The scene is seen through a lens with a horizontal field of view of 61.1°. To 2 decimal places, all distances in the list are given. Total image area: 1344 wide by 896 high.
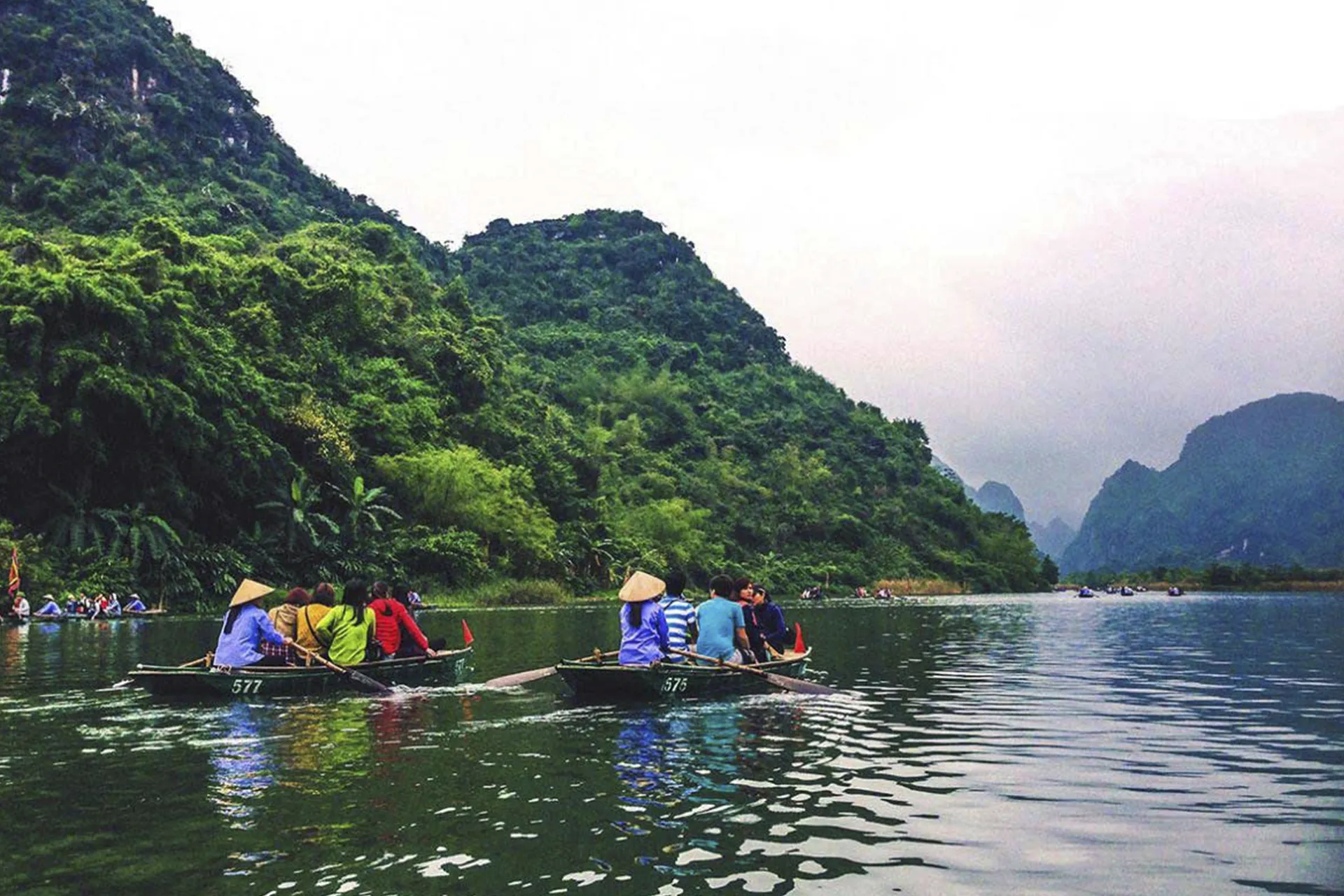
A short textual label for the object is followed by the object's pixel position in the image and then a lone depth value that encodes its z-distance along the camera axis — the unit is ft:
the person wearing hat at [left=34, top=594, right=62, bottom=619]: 116.88
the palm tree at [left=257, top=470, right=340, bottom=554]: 160.04
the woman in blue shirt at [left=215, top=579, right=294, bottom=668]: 51.90
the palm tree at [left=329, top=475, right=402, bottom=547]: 169.68
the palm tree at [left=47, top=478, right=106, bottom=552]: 133.49
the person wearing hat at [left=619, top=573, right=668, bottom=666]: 51.44
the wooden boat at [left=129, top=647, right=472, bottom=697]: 51.26
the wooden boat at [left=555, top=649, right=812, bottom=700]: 49.93
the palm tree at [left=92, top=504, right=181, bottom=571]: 135.95
